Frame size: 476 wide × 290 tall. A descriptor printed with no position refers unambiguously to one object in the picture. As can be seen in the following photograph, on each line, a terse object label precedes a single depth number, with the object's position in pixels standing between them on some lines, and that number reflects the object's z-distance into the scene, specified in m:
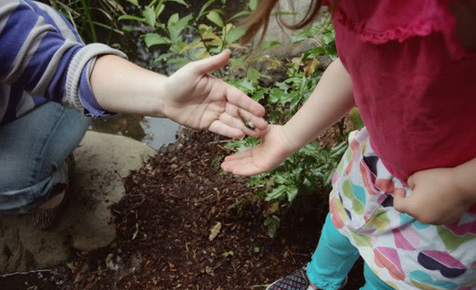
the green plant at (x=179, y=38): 1.68
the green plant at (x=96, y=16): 3.00
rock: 2.10
